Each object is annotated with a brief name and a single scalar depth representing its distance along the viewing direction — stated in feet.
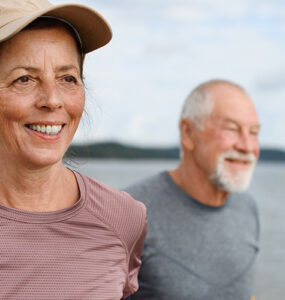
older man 11.28
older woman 6.75
